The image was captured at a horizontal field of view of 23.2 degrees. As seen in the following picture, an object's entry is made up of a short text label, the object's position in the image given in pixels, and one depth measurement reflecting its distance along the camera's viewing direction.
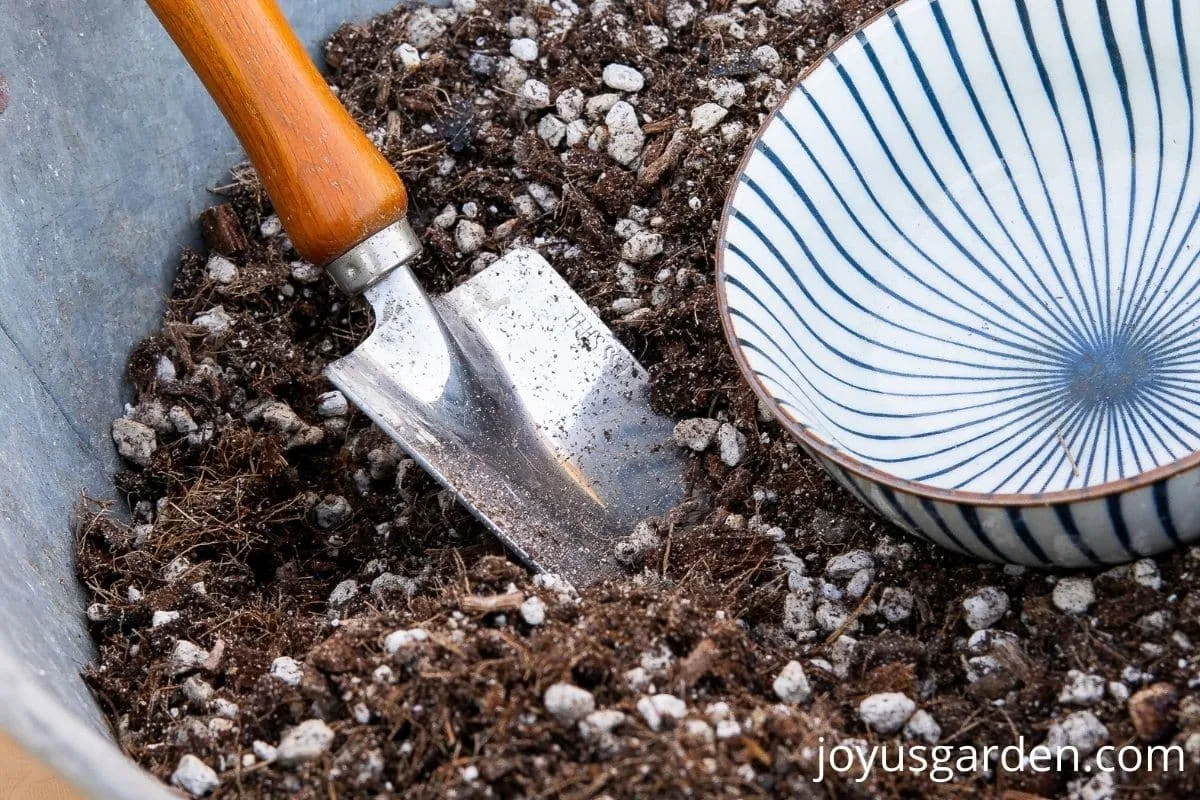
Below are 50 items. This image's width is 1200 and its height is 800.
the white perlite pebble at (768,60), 0.88
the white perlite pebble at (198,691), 0.76
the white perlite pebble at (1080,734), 0.73
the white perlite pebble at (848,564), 0.78
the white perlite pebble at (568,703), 0.71
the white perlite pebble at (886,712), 0.74
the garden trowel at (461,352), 0.81
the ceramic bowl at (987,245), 0.79
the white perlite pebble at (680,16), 0.90
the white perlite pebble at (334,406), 0.86
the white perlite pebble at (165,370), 0.85
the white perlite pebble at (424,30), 0.91
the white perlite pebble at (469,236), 0.88
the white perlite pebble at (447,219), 0.88
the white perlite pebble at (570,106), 0.88
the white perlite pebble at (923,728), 0.73
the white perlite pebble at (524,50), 0.90
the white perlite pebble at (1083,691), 0.73
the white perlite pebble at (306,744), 0.73
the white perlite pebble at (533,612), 0.74
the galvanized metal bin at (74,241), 0.78
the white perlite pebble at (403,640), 0.74
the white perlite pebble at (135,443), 0.84
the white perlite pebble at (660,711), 0.71
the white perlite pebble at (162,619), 0.79
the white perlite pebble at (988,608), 0.76
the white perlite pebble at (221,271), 0.87
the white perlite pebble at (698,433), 0.82
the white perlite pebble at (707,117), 0.87
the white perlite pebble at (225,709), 0.75
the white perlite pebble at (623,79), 0.88
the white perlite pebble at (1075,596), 0.75
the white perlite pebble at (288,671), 0.75
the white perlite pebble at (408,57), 0.90
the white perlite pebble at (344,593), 0.81
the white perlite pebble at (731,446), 0.82
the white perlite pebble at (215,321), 0.86
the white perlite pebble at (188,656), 0.77
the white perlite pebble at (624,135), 0.87
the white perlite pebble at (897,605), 0.77
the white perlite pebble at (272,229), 0.88
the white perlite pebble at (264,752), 0.73
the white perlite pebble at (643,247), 0.85
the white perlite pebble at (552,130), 0.88
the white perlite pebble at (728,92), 0.87
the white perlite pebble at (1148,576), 0.74
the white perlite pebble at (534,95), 0.89
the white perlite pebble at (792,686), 0.74
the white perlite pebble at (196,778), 0.73
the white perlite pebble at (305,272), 0.87
